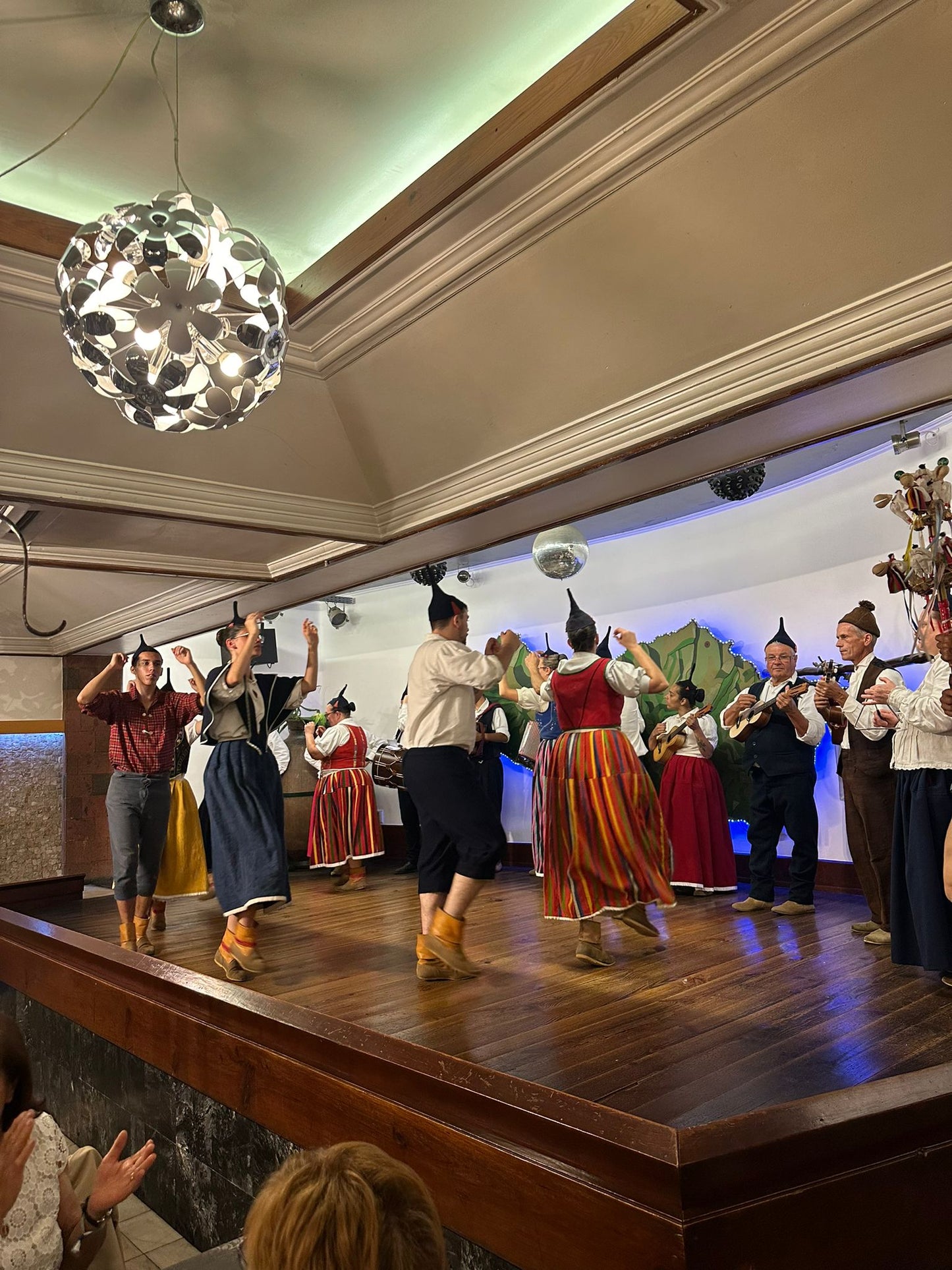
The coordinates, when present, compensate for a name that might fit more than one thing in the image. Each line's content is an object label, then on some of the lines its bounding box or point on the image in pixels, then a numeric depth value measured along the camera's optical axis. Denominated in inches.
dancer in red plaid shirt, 192.1
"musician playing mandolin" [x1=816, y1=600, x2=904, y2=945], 163.2
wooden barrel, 344.8
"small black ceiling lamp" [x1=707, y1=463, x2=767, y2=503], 213.0
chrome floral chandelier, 75.1
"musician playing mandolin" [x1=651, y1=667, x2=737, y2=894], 228.2
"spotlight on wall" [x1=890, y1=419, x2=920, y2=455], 182.4
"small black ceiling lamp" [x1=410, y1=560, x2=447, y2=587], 264.7
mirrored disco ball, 228.5
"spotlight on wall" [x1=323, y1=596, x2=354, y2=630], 377.1
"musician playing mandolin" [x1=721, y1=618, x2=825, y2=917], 200.8
